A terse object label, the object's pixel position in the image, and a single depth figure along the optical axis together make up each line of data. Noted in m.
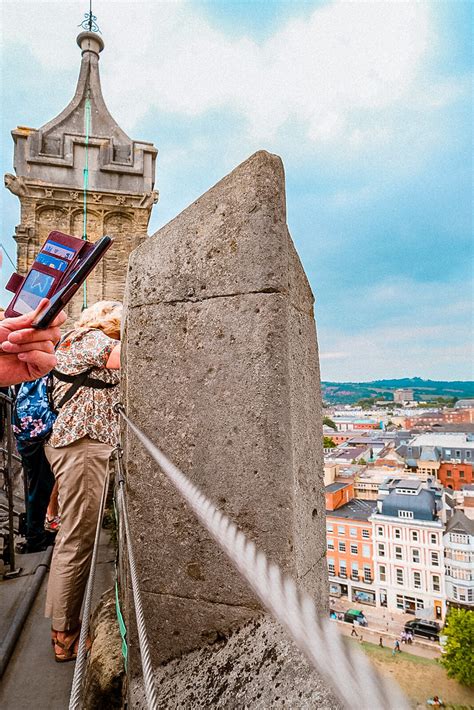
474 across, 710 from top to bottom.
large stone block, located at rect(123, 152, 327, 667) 1.23
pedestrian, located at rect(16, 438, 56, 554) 3.05
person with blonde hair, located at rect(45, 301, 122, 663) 2.02
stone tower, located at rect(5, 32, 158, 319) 7.16
